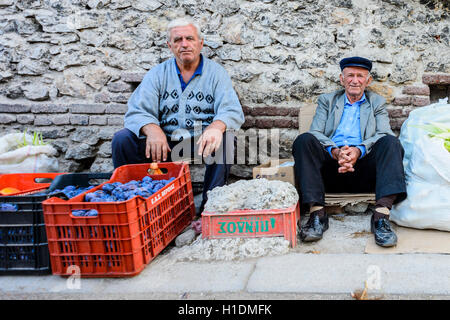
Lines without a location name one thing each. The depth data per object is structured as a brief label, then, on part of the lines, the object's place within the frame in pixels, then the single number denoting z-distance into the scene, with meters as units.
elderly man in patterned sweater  3.27
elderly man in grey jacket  2.79
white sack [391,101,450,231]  2.71
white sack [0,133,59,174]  3.36
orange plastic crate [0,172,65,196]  3.02
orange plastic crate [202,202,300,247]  2.64
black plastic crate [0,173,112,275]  2.38
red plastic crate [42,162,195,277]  2.25
